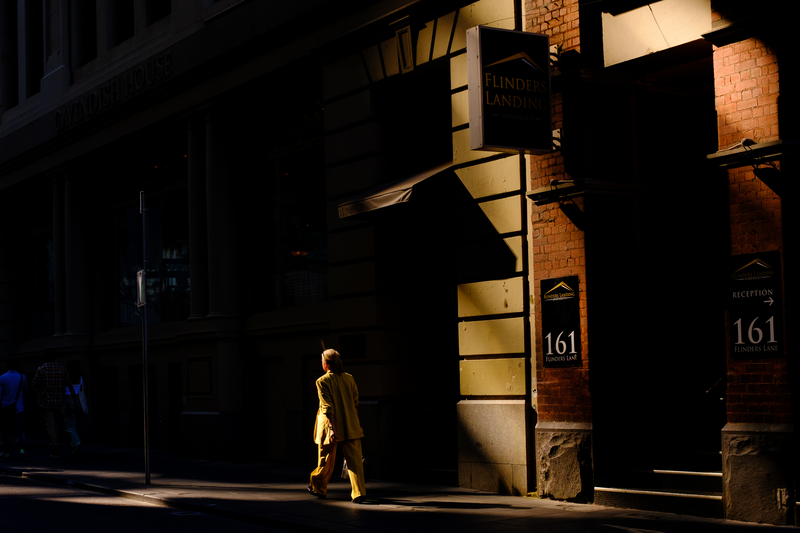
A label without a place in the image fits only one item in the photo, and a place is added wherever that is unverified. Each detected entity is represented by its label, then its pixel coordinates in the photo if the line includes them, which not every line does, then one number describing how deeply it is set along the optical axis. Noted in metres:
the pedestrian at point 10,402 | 18.64
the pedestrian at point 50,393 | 18.33
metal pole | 13.29
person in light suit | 11.26
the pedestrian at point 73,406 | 18.64
